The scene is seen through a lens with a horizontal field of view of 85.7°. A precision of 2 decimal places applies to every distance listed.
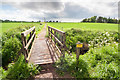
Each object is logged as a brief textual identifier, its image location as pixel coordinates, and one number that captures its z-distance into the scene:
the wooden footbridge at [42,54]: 2.46
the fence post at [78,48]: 2.44
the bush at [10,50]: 3.25
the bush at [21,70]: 2.15
